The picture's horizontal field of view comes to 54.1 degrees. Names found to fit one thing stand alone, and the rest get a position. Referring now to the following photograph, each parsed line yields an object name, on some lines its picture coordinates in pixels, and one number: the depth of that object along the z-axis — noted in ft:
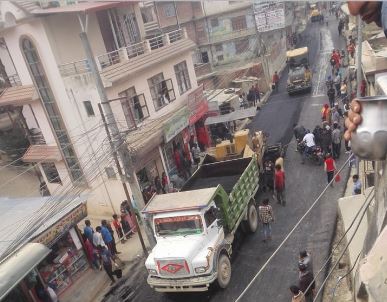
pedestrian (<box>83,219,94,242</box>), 46.01
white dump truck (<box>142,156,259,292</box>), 35.09
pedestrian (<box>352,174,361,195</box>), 42.27
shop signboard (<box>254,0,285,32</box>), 130.34
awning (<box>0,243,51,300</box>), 31.47
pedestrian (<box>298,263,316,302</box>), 29.01
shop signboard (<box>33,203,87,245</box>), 38.73
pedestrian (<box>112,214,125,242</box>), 51.88
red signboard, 75.87
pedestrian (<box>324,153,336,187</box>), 48.42
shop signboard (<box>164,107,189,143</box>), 65.57
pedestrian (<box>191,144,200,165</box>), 73.97
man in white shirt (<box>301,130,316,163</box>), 57.52
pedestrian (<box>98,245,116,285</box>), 42.73
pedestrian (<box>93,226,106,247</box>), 45.37
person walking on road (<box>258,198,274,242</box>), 40.68
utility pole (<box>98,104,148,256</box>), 40.22
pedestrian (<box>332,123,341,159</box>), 55.36
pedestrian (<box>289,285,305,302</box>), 25.53
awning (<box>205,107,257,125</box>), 73.46
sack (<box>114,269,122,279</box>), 44.29
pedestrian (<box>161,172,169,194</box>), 62.94
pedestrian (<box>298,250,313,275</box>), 29.12
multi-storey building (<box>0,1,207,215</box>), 57.11
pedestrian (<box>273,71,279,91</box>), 109.19
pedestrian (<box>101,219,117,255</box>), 45.85
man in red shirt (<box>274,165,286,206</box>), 47.21
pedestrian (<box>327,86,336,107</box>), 77.41
